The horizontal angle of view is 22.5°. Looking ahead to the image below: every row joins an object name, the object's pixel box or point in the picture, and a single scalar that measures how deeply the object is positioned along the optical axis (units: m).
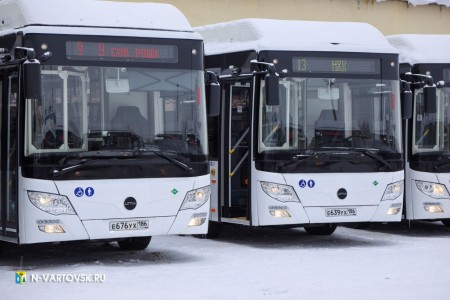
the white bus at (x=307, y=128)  15.69
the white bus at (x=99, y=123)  13.00
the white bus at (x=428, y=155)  17.39
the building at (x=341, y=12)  24.06
